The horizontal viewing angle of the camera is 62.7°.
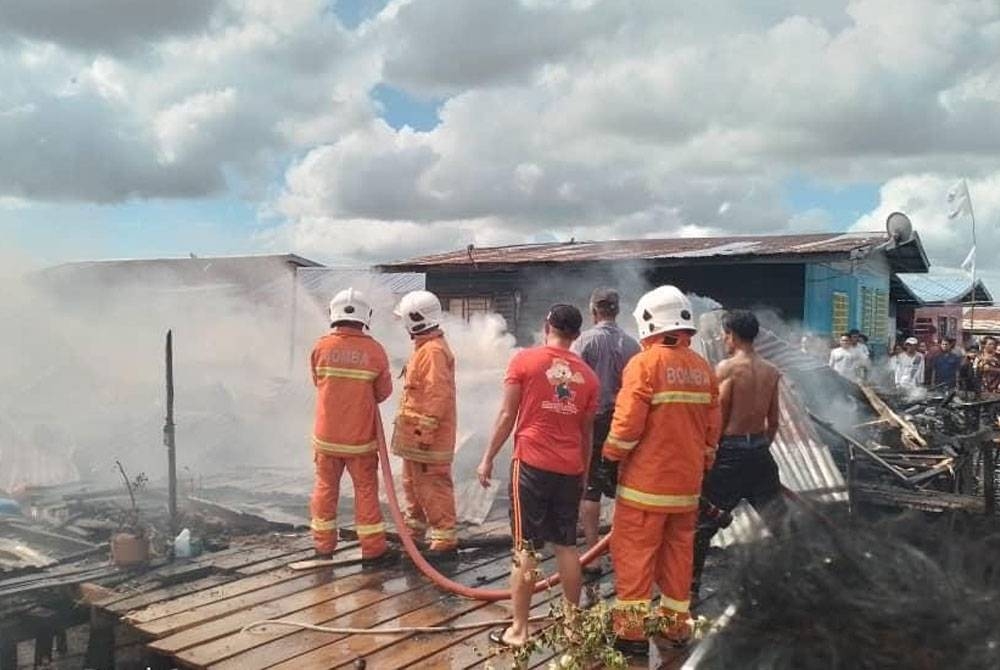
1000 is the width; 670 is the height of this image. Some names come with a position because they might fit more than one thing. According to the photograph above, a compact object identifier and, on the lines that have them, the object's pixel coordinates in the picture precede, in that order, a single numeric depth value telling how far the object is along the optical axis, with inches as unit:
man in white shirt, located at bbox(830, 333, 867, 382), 529.3
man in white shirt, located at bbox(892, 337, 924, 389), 592.1
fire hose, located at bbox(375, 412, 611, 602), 192.5
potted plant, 221.8
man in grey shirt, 212.4
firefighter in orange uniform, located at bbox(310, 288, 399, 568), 222.7
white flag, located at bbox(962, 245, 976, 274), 774.5
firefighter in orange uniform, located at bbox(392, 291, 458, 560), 219.8
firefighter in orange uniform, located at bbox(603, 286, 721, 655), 158.7
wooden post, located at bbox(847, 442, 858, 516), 247.1
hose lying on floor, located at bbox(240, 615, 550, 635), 173.3
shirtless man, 191.6
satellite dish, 587.8
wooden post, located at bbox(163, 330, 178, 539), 244.4
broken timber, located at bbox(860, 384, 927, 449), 365.4
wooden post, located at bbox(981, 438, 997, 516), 236.2
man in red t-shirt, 166.7
